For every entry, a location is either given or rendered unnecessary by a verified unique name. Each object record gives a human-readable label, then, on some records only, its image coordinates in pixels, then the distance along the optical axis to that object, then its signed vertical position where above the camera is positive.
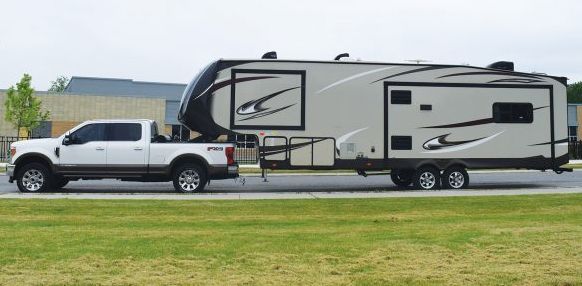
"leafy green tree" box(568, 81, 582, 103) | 99.50 +14.72
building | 42.25 +4.49
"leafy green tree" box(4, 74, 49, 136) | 36.88 +4.08
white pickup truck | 13.80 +0.11
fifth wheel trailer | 14.17 +1.44
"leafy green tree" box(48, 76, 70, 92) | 115.56 +18.22
